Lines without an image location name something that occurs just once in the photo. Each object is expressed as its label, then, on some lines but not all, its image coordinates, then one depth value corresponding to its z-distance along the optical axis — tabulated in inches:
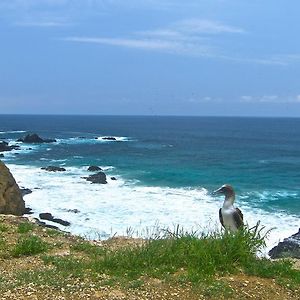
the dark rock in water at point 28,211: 1135.4
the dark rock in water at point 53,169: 1822.6
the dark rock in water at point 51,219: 1040.8
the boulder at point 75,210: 1152.2
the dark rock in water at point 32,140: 3149.6
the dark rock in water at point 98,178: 1588.3
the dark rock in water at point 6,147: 2600.4
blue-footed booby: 380.8
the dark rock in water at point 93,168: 1874.1
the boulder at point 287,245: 713.6
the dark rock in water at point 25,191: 1361.2
